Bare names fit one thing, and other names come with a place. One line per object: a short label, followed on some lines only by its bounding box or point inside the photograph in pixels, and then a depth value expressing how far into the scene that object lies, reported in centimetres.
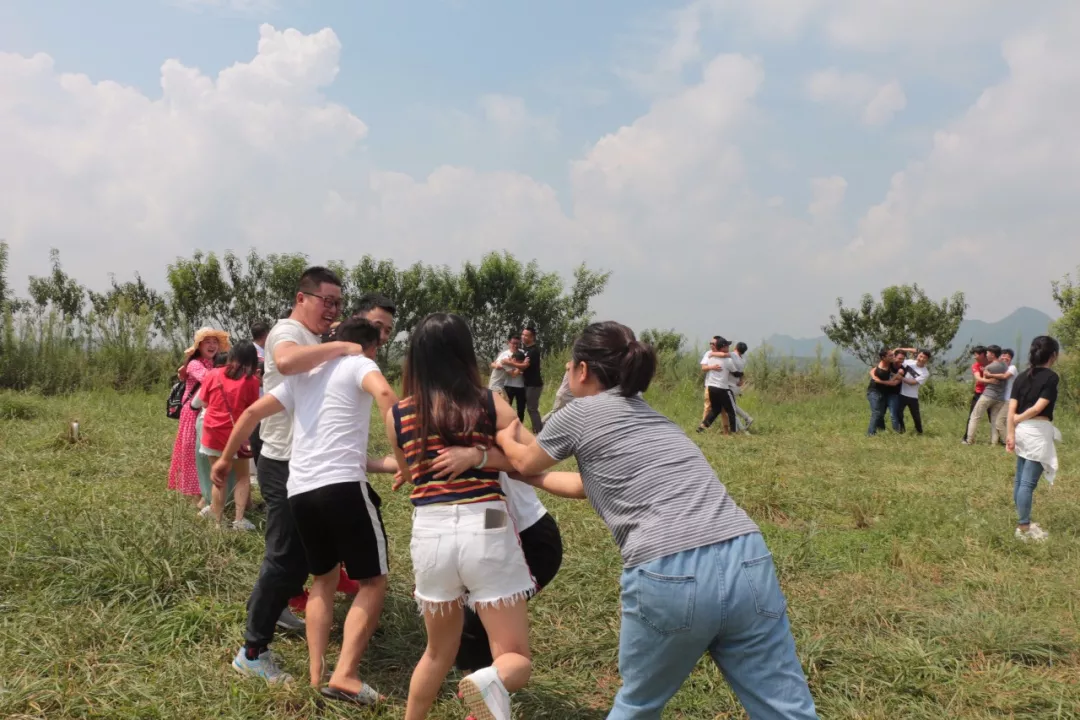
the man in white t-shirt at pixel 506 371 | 1084
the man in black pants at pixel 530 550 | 284
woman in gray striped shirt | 204
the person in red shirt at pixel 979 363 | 1096
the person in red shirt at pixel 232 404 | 525
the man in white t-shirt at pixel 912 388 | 1187
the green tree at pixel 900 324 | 2702
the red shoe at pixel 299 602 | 396
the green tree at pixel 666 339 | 2619
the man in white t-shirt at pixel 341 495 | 292
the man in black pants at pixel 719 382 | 1164
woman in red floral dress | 609
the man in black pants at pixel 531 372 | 1095
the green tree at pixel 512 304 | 2362
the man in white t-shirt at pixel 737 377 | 1181
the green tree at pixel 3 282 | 1677
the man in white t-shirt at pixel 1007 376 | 1059
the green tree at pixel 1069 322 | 1820
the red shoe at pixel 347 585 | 400
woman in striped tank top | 239
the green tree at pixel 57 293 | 2691
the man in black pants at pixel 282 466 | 304
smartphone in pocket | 240
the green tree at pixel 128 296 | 2670
